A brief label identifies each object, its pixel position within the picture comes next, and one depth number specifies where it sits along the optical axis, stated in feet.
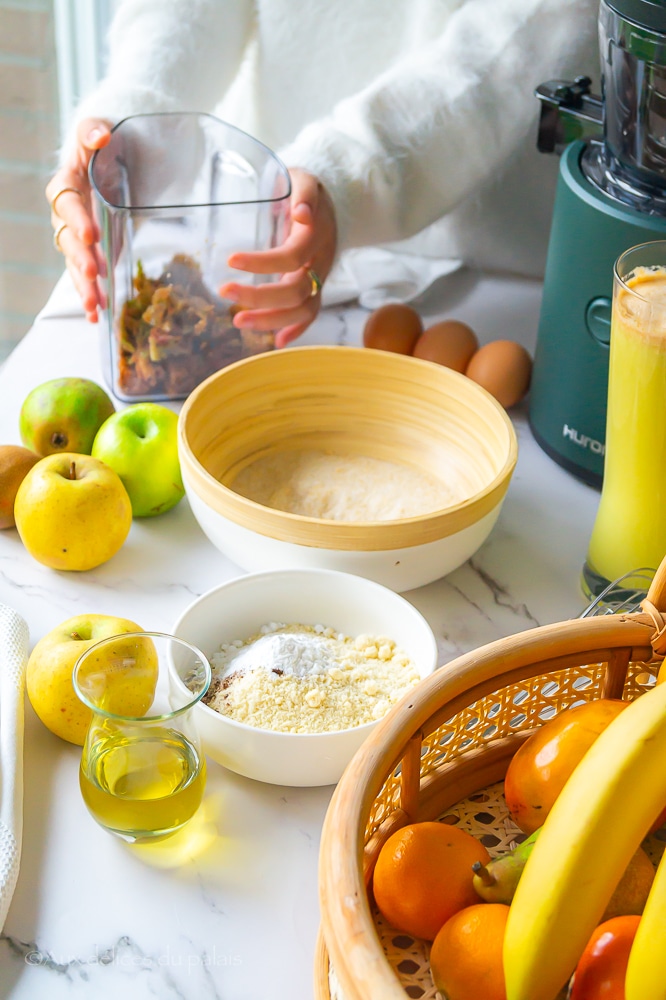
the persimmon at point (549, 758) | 1.81
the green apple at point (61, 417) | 3.01
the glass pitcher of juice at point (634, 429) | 2.34
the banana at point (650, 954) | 1.25
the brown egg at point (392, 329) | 3.58
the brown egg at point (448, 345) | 3.49
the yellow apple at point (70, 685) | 2.17
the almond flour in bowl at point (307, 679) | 2.16
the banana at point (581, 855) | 1.29
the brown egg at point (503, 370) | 3.41
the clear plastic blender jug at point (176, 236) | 3.14
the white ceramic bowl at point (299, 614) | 2.14
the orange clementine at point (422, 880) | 1.69
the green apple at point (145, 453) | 2.88
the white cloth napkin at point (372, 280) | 3.98
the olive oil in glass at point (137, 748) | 1.98
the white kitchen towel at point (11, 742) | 1.92
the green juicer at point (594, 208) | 2.58
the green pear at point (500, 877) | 1.64
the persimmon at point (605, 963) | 1.47
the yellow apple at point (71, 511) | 2.63
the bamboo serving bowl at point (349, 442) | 2.51
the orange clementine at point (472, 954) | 1.52
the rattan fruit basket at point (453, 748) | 1.40
